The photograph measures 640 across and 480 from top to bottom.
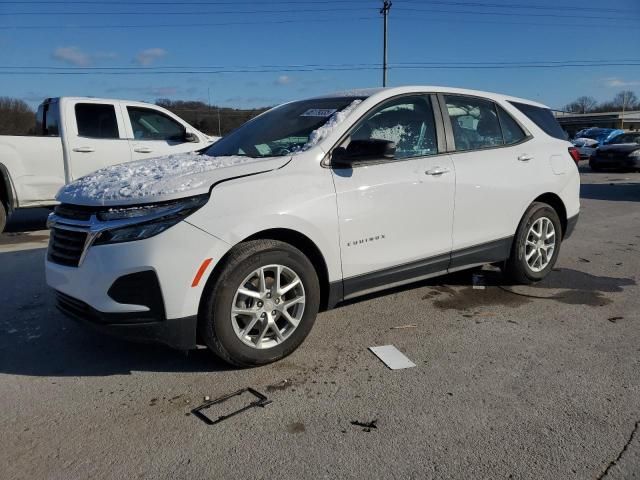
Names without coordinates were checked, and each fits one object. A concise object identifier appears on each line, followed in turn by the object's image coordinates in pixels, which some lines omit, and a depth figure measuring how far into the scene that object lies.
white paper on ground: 3.50
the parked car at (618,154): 18.33
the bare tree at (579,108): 116.81
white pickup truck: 7.62
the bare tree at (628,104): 103.84
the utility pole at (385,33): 35.31
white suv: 3.05
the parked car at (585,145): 25.17
